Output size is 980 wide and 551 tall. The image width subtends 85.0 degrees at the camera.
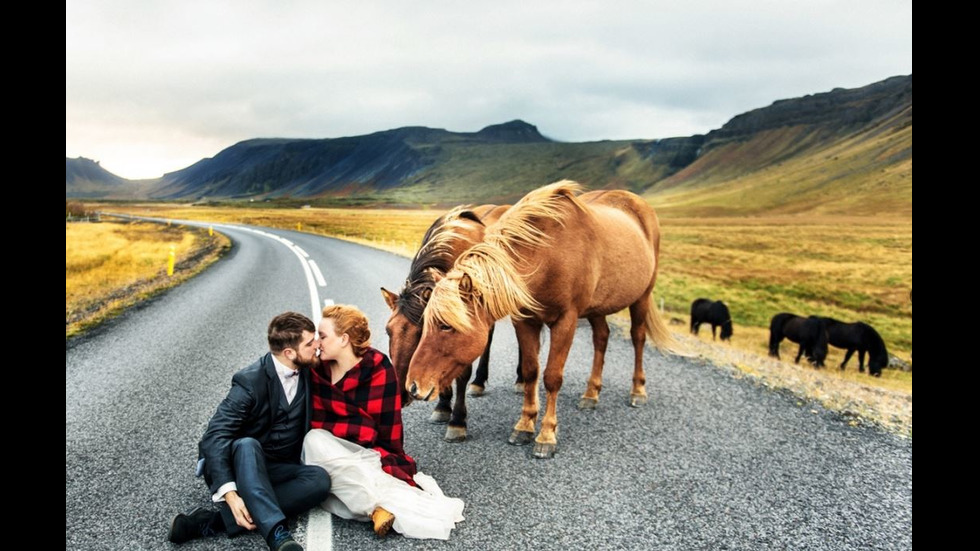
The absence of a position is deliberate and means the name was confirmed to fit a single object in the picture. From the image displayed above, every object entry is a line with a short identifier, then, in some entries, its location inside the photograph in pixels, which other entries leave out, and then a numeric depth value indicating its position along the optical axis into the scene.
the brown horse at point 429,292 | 4.00
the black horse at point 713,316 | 18.56
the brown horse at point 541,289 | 3.74
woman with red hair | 3.19
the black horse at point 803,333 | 15.48
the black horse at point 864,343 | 15.84
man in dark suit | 2.98
